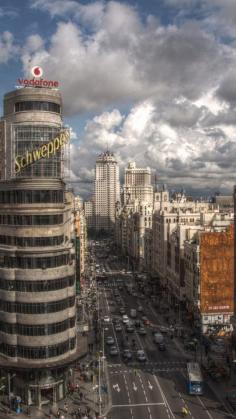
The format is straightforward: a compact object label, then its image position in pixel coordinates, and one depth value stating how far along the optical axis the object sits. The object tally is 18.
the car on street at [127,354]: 107.69
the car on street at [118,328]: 132.46
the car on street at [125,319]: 141.14
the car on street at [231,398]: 82.51
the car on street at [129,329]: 130.88
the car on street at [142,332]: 128.80
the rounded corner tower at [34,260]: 82.06
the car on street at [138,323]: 137.27
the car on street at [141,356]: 105.94
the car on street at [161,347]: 113.88
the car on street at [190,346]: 114.70
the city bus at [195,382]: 86.88
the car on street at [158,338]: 119.12
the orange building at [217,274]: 132.25
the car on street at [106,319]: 143.18
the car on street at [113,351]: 110.76
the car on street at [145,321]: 140.50
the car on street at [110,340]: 118.94
